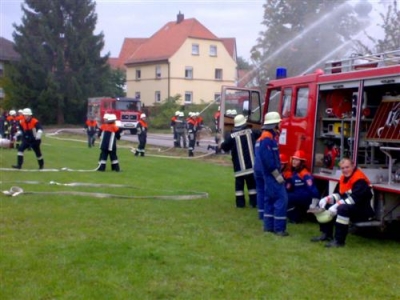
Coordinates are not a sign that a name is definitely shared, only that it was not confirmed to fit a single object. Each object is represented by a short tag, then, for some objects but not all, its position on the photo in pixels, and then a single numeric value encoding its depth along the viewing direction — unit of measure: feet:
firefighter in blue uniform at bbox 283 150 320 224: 32.96
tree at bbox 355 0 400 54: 71.31
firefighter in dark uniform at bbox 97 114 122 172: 57.57
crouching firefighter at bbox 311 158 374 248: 27.43
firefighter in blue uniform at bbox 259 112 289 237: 30.35
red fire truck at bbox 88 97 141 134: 145.79
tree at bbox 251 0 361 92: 137.08
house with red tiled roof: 213.46
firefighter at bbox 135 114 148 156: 82.09
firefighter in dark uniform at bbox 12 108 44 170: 58.34
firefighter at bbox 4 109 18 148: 91.94
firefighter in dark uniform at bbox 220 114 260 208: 37.40
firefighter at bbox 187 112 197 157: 84.58
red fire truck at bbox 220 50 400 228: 28.96
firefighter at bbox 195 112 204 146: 92.05
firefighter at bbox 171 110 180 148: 98.07
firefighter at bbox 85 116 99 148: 101.09
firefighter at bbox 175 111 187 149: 98.07
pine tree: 194.80
